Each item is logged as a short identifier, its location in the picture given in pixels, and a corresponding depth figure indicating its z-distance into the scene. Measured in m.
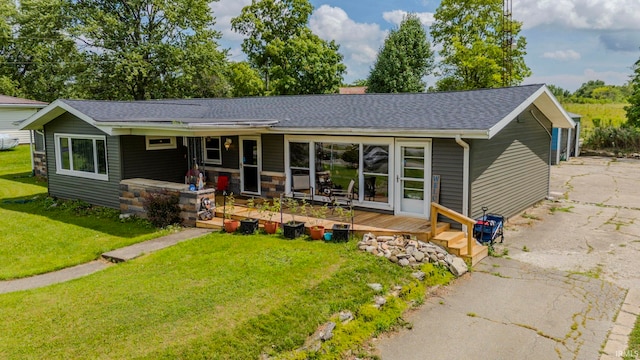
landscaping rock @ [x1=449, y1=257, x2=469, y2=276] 8.08
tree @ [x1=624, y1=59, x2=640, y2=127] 28.81
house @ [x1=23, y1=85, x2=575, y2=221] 9.95
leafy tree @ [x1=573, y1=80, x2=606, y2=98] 68.64
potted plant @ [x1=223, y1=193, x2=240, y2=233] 10.29
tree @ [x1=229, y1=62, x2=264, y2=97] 33.91
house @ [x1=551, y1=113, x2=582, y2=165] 24.91
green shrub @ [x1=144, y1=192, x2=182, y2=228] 11.27
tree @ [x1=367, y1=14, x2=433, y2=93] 33.25
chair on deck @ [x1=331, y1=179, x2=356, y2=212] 11.27
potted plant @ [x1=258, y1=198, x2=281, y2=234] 9.99
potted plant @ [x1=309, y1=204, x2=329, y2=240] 9.40
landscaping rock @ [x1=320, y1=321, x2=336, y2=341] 5.79
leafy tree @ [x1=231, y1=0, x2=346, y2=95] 34.44
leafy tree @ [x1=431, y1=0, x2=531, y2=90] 30.11
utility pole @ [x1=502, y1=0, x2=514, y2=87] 28.94
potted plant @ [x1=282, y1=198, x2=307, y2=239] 9.56
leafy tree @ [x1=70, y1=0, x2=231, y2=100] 28.94
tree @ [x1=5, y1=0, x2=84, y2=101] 28.33
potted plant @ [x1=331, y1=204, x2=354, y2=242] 9.18
